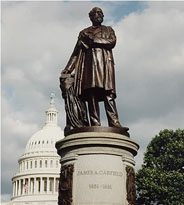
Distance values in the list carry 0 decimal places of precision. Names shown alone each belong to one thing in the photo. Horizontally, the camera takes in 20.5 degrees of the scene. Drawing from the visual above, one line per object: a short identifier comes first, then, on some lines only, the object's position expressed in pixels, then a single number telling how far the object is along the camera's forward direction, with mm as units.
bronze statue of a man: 14016
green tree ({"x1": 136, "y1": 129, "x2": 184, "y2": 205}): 39844
